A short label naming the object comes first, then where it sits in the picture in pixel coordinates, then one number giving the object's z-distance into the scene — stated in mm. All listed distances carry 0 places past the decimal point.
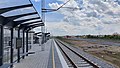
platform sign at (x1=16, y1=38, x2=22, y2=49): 4576
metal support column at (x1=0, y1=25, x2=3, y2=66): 3728
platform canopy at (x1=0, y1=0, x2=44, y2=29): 3055
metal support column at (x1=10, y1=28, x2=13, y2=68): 4411
